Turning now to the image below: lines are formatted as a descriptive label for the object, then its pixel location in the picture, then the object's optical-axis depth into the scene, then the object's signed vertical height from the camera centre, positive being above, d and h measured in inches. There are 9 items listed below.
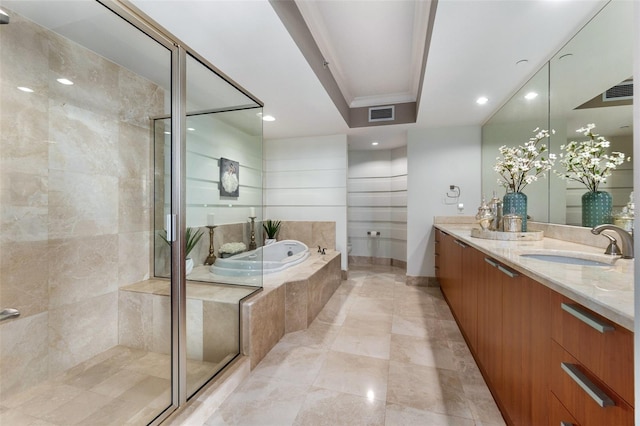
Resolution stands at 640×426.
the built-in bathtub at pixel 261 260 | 93.0 -20.6
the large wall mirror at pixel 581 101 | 59.2 +32.1
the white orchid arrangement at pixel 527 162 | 85.7 +17.5
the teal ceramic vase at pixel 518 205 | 92.4 +2.8
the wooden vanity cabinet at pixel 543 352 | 24.6 -18.6
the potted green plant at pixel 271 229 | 162.6 -10.4
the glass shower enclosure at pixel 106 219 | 59.1 -1.9
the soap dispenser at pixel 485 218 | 98.0 -2.0
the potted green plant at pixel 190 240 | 65.2 -8.0
